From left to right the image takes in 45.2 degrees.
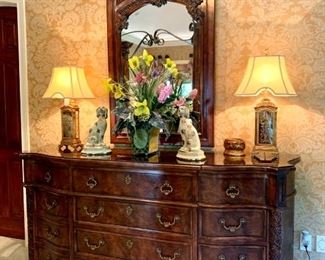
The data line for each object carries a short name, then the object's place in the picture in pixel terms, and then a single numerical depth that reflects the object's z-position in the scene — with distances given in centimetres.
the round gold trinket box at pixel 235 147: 256
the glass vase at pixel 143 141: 259
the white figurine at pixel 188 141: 243
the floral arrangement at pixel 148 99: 250
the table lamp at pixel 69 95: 294
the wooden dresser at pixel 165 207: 225
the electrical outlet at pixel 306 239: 272
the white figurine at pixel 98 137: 269
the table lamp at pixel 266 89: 242
